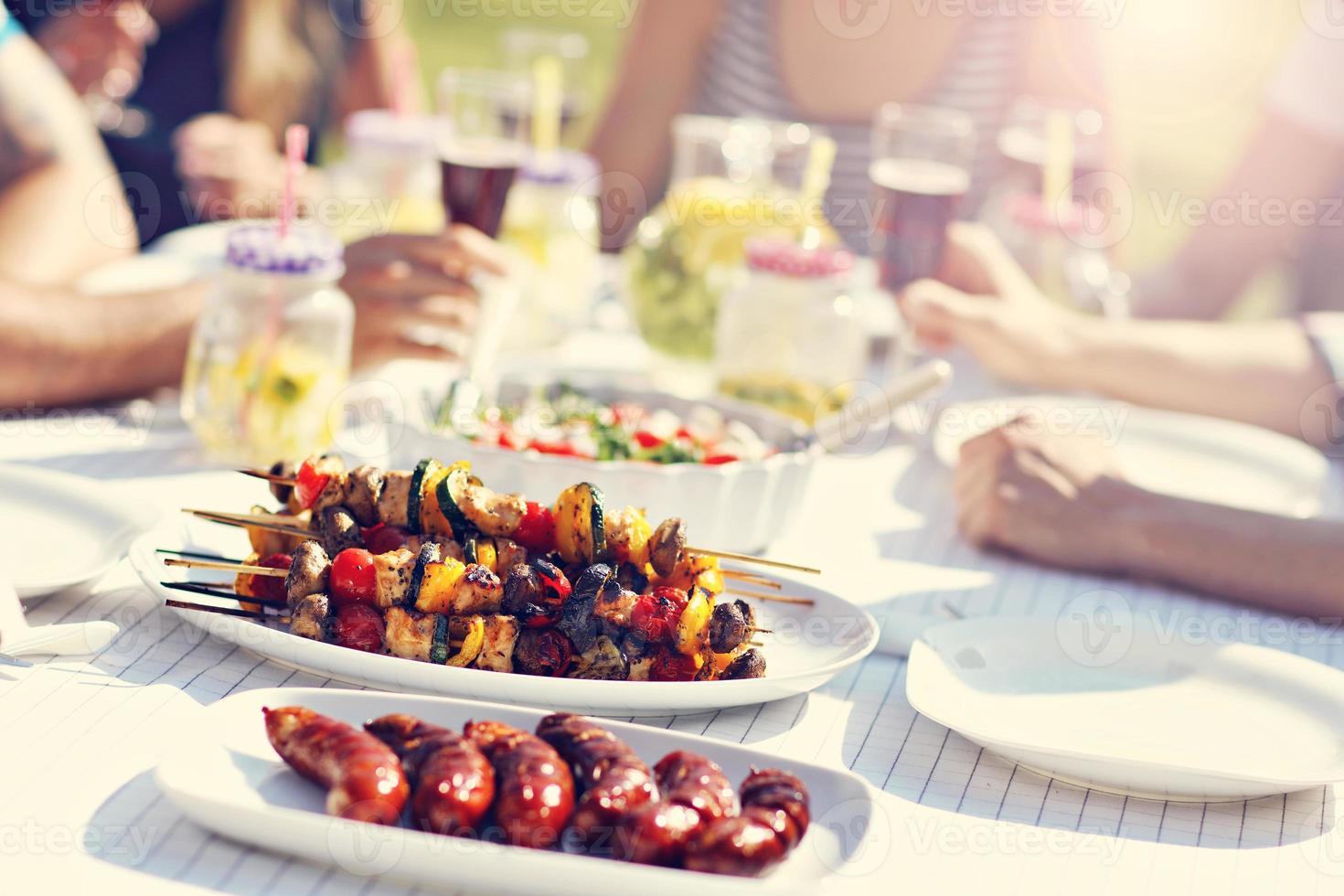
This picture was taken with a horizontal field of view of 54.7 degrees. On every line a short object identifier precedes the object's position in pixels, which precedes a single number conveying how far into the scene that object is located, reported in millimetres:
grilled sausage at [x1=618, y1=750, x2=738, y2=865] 973
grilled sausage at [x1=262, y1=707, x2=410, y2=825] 991
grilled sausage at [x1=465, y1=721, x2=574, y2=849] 992
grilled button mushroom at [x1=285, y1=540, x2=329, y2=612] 1307
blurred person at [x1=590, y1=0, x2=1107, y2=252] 4133
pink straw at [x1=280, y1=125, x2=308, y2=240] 1877
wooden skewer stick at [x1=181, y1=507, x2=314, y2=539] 1426
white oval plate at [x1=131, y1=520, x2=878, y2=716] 1232
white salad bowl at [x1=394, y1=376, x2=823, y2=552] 1679
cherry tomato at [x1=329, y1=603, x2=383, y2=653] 1300
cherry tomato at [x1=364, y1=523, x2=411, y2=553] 1417
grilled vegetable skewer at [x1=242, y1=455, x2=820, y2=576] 1354
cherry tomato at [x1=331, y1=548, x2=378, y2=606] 1313
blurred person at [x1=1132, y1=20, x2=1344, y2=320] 3984
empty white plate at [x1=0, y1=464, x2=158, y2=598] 1521
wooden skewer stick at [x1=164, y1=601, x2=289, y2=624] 1321
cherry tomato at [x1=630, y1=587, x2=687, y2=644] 1288
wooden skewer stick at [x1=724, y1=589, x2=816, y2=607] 1419
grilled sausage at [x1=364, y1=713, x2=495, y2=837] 987
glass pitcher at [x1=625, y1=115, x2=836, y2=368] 2617
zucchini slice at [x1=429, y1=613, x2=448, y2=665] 1275
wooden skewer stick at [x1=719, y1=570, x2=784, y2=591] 1478
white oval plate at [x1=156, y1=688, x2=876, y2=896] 942
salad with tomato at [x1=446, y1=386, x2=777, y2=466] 1819
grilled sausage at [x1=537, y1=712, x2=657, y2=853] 1007
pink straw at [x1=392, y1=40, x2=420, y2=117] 3473
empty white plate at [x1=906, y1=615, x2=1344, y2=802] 1229
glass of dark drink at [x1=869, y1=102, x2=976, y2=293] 2619
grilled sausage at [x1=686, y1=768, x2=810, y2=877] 963
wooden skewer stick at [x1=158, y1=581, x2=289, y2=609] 1351
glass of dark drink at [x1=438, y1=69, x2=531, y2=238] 2557
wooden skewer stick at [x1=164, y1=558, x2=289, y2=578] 1343
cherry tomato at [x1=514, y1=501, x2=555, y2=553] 1403
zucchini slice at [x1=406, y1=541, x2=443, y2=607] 1280
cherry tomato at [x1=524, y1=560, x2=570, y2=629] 1315
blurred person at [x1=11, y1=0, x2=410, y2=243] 3793
